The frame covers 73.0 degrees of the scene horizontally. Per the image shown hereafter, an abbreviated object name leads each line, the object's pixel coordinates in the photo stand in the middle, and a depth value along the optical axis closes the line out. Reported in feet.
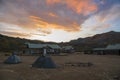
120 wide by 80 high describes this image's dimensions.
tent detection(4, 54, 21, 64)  38.09
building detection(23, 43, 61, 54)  96.37
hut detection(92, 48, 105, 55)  106.13
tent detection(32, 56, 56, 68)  29.94
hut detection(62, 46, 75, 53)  125.37
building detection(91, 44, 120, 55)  95.34
